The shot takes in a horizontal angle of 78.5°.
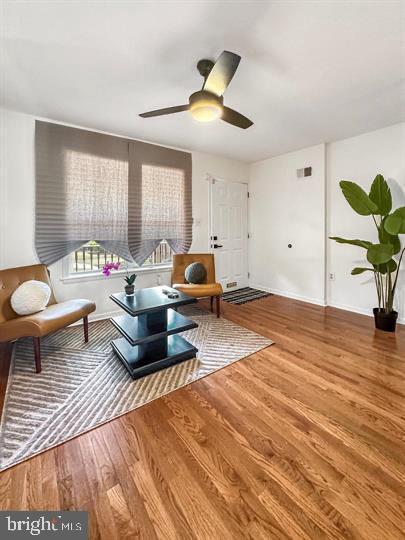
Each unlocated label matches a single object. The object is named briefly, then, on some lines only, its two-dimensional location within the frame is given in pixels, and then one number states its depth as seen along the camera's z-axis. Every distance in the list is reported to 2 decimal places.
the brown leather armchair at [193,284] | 3.47
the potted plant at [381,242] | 2.78
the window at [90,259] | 3.38
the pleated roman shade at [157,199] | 3.65
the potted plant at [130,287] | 2.61
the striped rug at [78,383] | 1.57
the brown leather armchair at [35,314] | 2.19
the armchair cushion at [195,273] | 3.41
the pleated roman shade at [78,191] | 2.99
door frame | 4.49
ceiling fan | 1.59
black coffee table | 2.18
